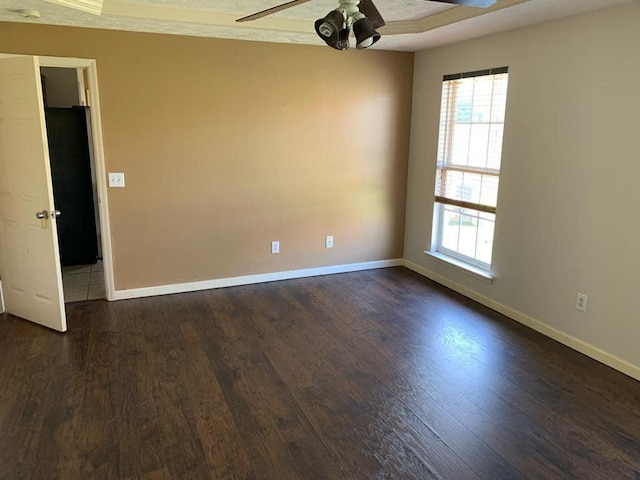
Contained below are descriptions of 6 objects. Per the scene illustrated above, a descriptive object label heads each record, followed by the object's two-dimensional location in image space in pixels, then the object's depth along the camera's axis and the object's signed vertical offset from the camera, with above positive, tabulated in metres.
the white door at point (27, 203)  3.33 -0.48
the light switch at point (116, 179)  4.10 -0.34
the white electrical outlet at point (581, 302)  3.38 -1.09
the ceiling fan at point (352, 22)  2.04 +0.51
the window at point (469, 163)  4.09 -0.17
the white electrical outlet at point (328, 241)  5.08 -1.04
